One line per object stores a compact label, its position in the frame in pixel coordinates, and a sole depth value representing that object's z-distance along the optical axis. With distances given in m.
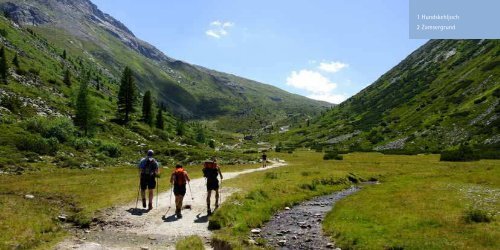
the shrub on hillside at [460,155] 78.53
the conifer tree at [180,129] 152.54
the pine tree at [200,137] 172.38
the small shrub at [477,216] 25.84
